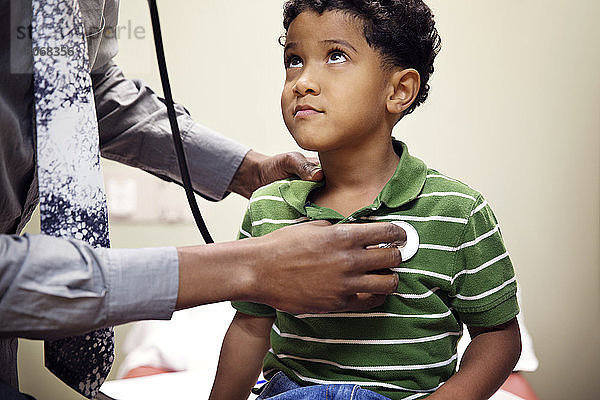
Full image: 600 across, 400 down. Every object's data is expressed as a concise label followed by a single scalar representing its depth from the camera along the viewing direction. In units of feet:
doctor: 2.32
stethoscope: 2.97
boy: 2.97
